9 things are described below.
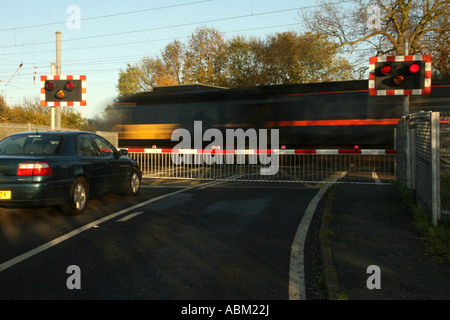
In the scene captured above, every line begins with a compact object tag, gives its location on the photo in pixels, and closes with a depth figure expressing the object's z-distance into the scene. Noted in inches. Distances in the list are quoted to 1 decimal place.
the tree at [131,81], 2212.1
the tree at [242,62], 1807.3
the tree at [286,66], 1611.7
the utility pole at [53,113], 582.6
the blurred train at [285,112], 777.6
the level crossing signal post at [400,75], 422.6
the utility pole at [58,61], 616.4
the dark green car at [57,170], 277.3
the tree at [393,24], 1056.2
